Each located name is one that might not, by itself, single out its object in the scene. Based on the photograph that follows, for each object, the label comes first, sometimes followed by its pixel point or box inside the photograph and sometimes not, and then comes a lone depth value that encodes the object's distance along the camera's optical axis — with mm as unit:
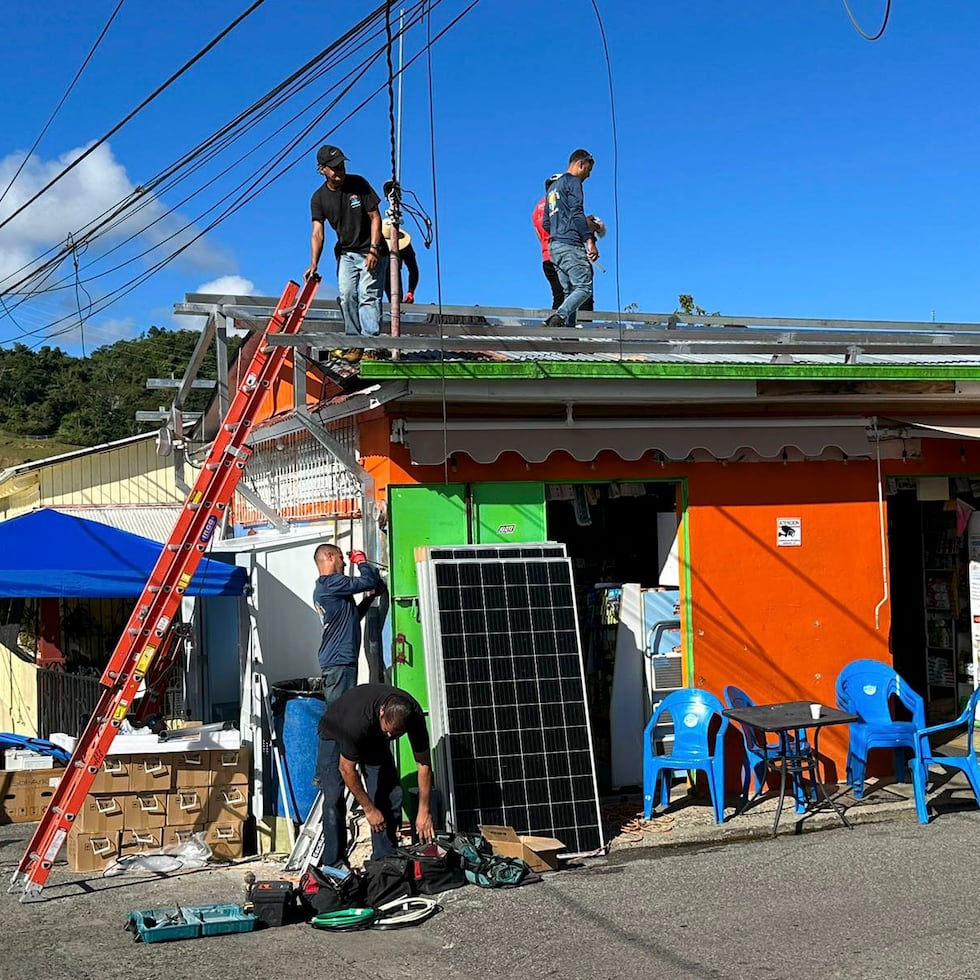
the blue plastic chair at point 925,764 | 8672
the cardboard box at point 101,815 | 8406
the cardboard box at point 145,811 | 8591
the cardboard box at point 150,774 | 8617
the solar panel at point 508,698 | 8086
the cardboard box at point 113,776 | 8509
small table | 8484
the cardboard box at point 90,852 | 8352
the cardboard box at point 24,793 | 10070
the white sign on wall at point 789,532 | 10094
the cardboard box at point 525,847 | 7691
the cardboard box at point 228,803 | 8906
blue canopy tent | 8945
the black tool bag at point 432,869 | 7246
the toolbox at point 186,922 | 6621
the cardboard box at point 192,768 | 8789
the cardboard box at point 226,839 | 8820
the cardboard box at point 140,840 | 8539
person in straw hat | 11383
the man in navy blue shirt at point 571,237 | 9734
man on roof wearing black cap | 8977
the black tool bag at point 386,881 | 7043
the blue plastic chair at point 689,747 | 8914
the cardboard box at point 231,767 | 8938
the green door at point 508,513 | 9188
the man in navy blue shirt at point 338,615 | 8383
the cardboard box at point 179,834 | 8703
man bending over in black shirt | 7312
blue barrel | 8797
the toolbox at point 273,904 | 6816
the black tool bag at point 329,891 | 6922
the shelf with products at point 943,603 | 12117
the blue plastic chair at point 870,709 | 9398
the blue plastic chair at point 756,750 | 9094
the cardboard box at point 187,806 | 8750
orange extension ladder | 7707
